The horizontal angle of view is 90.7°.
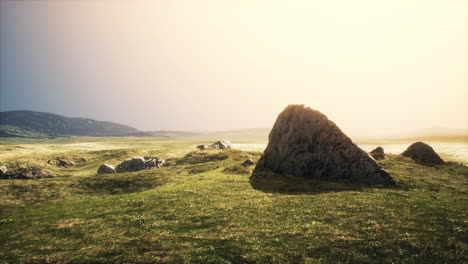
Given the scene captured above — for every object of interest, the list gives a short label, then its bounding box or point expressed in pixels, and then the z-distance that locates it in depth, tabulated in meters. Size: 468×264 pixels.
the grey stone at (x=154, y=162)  62.25
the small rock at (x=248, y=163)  46.05
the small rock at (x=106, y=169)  59.09
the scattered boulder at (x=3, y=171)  51.67
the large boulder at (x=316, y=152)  31.81
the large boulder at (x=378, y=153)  52.51
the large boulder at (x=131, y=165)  60.72
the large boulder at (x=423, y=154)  49.69
